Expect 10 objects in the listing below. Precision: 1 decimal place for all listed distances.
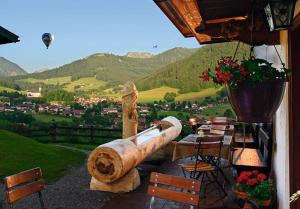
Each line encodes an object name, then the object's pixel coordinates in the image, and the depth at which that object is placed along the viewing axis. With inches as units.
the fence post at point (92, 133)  424.2
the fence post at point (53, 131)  437.5
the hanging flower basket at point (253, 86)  72.6
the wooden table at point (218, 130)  258.0
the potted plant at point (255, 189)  113.0
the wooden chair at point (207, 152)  164.0
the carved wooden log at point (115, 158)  175.8
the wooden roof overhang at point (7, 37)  166.5
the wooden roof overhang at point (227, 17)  96.6
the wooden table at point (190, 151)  192.7
